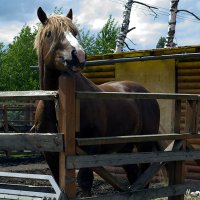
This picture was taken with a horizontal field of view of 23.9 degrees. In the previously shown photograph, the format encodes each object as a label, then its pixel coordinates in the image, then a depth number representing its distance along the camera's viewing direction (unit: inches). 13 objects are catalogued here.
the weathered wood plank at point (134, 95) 173.5
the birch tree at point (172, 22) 635.5
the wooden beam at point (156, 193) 187.2
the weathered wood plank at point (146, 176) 203.2
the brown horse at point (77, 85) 189.8
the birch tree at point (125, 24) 669.3
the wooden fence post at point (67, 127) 165.6
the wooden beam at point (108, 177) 181.2
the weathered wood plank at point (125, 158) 168.4
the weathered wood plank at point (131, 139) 173.1
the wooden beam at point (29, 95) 169.0
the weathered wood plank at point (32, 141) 166.6
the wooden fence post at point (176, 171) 225.1
